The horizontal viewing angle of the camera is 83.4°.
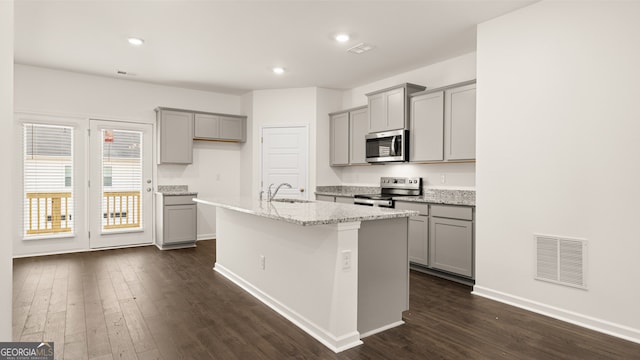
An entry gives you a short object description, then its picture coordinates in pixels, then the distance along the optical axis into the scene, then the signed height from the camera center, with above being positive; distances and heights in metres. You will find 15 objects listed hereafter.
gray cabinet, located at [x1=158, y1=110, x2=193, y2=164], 5.88 +0.69
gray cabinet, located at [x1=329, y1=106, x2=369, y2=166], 5.76 +0.72
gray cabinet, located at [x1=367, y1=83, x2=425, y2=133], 4.86 +1.02
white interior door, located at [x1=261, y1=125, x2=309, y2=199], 6.29 +0.36
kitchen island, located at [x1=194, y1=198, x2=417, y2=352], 2.51 -0.69
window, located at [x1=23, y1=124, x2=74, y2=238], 5.10 -0.03
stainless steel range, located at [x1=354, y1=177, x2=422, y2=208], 4.89 -0.17
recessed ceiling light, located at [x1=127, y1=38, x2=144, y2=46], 4.06 +1.57
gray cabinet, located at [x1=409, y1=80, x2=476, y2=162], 4.14 +0.68
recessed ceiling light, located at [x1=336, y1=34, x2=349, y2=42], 3.96 +1.58
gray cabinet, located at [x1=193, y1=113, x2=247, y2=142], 6.21 +0.92
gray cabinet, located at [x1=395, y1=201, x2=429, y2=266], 4.34 -0.68
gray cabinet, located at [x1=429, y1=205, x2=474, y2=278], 3.89 -0.68
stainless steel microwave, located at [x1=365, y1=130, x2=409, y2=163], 4.87 +0.47
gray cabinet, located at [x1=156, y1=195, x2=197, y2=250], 5.68 -0.70
